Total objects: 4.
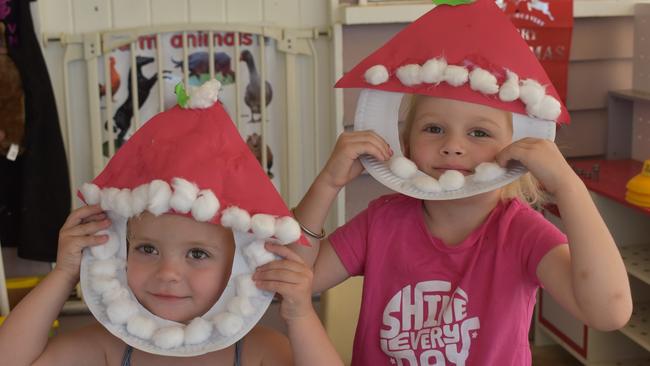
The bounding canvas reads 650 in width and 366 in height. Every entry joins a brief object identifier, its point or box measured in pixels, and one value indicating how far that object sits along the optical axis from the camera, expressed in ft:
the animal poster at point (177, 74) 8.78
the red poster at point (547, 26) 9.09
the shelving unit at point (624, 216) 8.32
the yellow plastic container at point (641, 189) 7.55
